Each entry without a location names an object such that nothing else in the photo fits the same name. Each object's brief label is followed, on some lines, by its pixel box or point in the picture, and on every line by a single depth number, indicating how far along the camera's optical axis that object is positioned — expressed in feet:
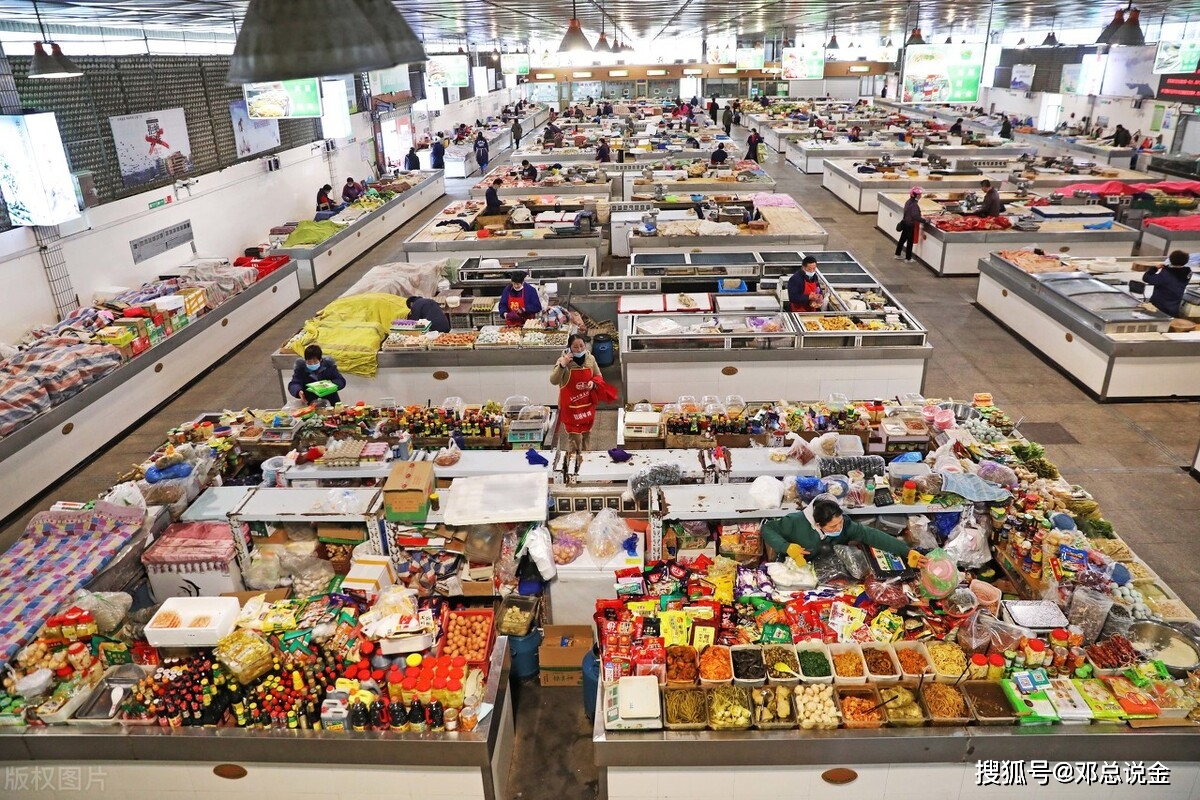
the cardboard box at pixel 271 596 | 19.35
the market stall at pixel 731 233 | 48.29
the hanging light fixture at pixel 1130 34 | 37.35
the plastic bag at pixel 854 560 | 18.97
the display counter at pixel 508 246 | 50.11
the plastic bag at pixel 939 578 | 17.99
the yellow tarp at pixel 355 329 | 33.86
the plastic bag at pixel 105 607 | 17.79
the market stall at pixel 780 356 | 32.30
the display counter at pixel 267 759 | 15.25
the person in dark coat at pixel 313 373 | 28.19
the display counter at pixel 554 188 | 66.33
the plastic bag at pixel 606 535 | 19.86
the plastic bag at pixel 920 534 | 20.13
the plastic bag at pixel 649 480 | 21.48
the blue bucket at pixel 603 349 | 38.68
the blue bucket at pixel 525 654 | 19.83
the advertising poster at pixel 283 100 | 52.60
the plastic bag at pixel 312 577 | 20.42
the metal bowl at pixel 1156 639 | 17.08
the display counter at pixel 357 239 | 54.29
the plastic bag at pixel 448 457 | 22.12
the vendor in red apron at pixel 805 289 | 36.35
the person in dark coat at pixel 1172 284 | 34.96
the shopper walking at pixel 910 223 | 54.90
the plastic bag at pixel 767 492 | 20.10
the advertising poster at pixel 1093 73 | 96.22
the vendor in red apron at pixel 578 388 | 27.09
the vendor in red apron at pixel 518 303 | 36.73
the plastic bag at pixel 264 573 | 20.66
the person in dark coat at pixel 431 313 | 36.83
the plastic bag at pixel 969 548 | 20.08
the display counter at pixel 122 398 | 28.94
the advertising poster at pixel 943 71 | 64.69
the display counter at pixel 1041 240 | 50.85
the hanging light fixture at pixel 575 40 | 35.27
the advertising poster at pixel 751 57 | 112.57
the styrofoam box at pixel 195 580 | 19.98
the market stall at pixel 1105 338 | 33.94
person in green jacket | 19.25
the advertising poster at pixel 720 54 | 115.44
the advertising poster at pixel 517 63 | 110.52
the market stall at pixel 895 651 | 15.05
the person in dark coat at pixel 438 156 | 88.17
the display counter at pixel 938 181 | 69.87
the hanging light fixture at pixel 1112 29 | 38.42
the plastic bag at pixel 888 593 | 18.02
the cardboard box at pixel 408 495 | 19.97
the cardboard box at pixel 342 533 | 20.61
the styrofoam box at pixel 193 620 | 17.04
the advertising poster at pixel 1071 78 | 99.60
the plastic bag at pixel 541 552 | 19.44
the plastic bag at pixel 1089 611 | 17.16
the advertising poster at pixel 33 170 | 33.14
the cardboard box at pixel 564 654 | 19.60
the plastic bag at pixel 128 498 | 20.62
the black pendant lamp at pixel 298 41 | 9.02
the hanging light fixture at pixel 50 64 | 30.96
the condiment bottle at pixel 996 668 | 15.87
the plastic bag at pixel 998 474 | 21.40
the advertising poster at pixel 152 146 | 42.70
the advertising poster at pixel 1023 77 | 120.26
